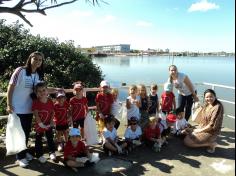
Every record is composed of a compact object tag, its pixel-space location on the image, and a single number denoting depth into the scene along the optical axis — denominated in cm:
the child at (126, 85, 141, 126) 312
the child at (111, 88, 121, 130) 299
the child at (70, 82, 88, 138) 280
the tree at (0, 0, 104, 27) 216
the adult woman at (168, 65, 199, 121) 332
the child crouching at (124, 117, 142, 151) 296
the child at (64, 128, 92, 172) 245
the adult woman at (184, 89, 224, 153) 288
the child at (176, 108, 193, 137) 327
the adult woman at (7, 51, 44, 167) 239
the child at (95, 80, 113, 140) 296
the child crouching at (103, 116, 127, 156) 277
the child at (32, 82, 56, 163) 248
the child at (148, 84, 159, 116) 327
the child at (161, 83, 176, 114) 337
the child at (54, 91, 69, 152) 273
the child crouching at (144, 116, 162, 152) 296
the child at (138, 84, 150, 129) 318
